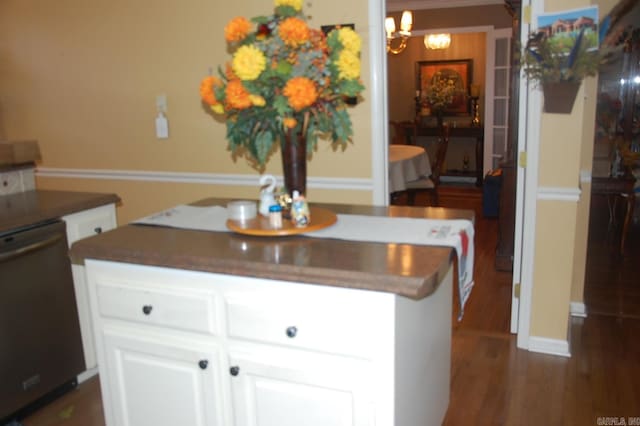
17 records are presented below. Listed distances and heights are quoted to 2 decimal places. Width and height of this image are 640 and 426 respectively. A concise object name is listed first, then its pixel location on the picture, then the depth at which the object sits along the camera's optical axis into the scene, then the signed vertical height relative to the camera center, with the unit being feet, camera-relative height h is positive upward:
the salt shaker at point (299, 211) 6.23 -1.11
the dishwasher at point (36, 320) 7.99 -2.98
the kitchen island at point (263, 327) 5.12 -2.15
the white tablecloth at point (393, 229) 6.00 -1.38
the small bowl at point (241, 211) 6.51 -1.14
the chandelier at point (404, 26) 17.42 +2.55
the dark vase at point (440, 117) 28.86 -0.60
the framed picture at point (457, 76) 29.07 +1.53
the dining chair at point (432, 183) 17.39 -2.40
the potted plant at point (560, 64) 8.74 +0.59
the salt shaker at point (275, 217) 6.21 -1.16
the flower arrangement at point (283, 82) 5.50 +0.30
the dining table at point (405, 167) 16.37 -1.80
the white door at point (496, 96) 25.04 +0.34
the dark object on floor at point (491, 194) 20.10 -3.25
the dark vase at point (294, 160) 6.24 -0.55
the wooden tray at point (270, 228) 6.08 -1.27
